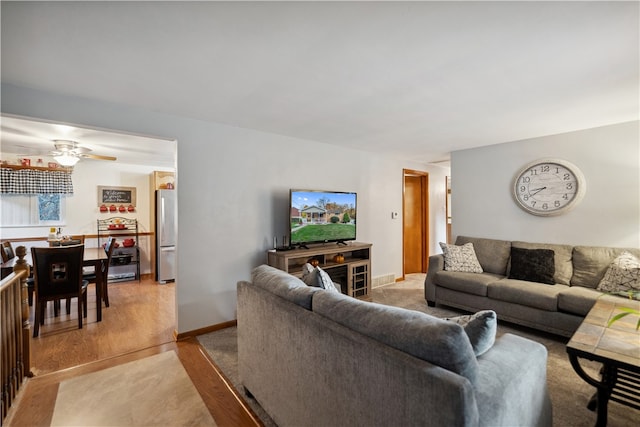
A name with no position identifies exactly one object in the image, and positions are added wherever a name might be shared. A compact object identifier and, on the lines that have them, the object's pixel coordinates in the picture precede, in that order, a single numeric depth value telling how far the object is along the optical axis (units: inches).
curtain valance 177.8
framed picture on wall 210.1
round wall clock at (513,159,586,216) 135.2
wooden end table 60.2
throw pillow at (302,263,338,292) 76.7
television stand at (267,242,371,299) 132.5
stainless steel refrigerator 202.5
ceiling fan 141.9
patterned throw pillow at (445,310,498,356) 48.4
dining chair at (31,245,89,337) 116.9
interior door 222.4
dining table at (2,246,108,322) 131.2
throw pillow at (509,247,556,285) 126.6
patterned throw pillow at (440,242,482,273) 146.9
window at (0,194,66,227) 180.9
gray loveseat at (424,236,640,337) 109.3
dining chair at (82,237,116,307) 141.1
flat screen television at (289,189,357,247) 136.7
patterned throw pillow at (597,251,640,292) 105.2
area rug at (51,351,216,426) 70.7
